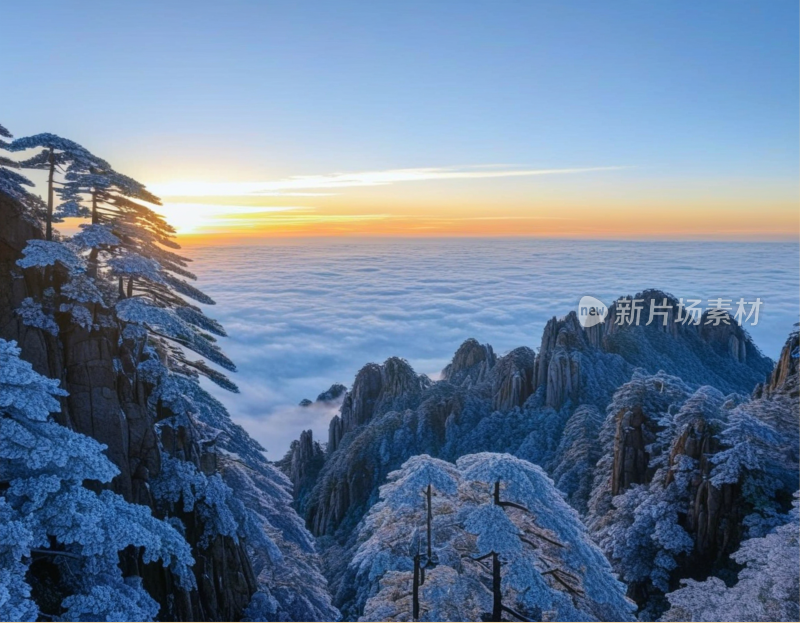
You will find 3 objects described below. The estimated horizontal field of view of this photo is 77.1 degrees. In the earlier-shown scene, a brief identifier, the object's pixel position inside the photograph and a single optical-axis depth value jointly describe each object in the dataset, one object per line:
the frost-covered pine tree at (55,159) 13.16
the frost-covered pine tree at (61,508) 9.61
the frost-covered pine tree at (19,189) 13.39
